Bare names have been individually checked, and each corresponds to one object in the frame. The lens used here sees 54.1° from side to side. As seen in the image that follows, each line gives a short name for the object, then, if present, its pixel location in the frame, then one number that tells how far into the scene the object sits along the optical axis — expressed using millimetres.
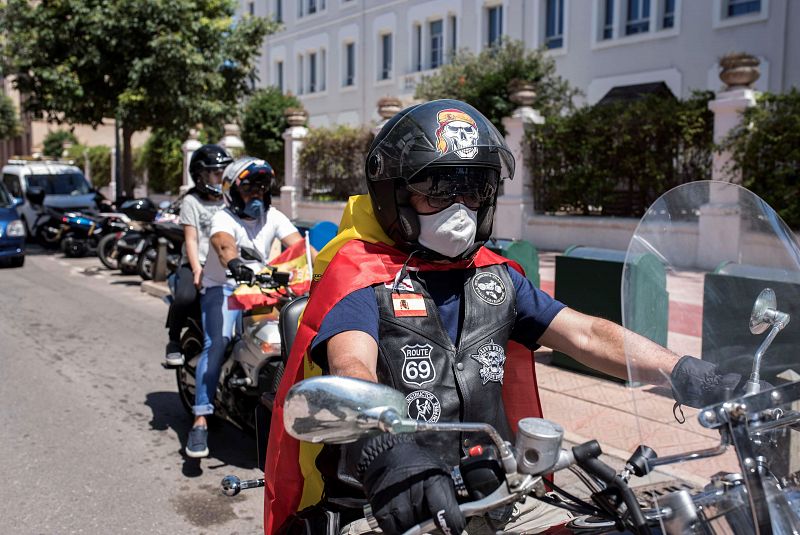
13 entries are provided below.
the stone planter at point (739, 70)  11445
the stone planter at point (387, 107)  17066
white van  17516
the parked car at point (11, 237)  14047
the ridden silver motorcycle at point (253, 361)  4355
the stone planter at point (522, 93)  14758
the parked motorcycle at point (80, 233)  15741
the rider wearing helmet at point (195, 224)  5289
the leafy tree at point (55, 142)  45219
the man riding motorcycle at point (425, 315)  2100
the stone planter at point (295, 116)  20969
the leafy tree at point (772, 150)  10711
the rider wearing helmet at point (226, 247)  4715
